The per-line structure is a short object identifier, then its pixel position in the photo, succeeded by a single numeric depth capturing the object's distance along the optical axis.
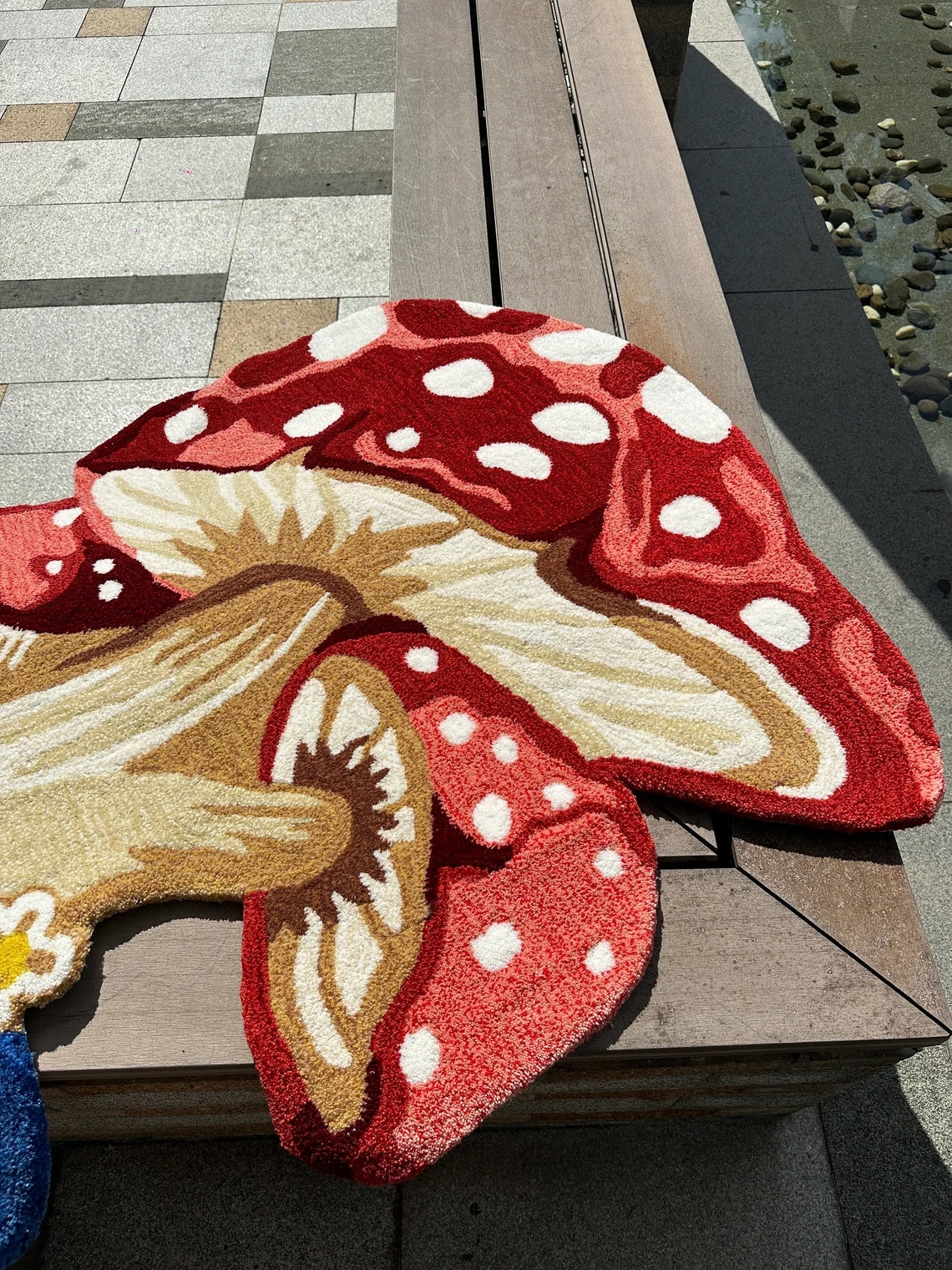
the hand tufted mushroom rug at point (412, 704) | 1.27
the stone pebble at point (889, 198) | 3.41
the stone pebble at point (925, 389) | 2.77
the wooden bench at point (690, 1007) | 1.28
